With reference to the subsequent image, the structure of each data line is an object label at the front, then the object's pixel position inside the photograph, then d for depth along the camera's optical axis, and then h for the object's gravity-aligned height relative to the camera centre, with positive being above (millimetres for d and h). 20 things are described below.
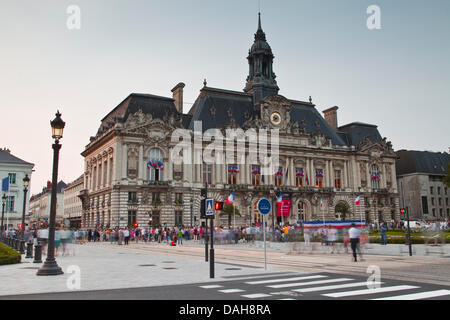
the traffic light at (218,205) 17094 +759
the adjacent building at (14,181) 67875 +7201
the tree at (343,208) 69719 +2292
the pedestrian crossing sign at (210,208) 17020 +646
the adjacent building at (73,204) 94188 +5394
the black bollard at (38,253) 20281 -1264
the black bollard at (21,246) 26206 -1158
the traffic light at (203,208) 18372 +698
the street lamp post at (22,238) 26256 -749
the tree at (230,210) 58066 +1822
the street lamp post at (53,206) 15445 +758
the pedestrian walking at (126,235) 43475 -965
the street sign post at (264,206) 16312 +663
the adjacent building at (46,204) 125738 +6885
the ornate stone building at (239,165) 57781 +9146
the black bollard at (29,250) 23153 -1239
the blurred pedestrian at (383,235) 33381 -975
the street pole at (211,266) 14559 -1400
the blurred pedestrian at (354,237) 20375 -679
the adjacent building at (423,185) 85125 +7256
